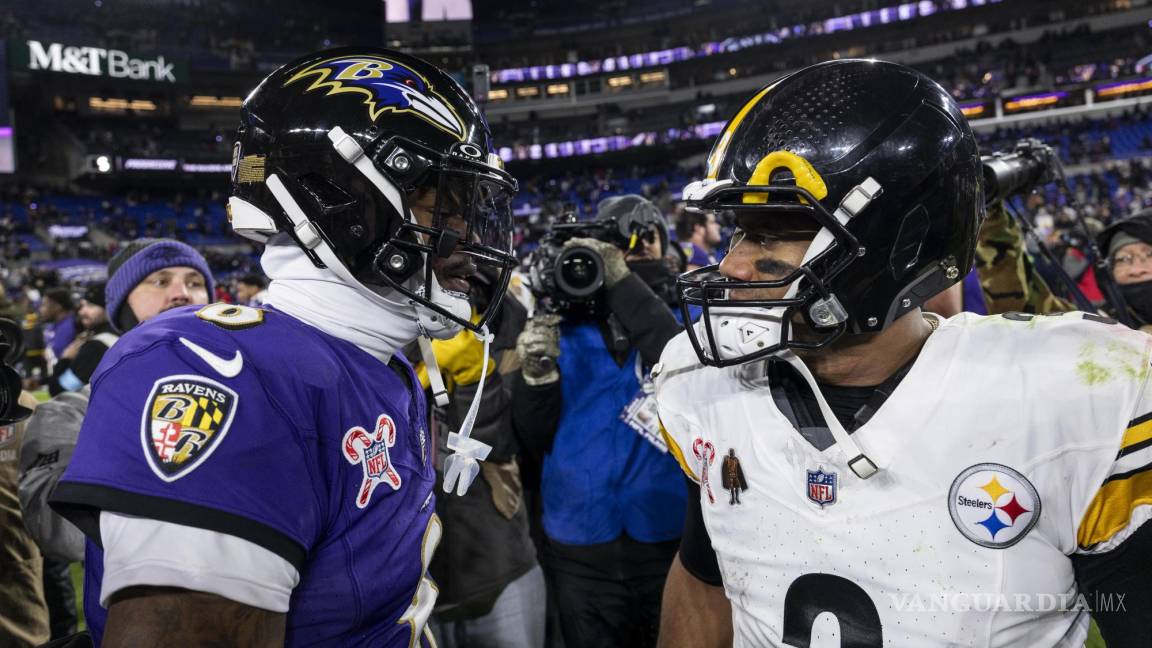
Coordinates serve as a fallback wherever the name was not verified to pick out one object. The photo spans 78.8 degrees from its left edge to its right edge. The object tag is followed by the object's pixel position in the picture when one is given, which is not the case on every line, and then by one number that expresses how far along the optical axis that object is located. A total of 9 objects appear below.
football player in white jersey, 1.18
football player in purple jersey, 0.93
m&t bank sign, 28.55
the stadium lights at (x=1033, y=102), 26.47
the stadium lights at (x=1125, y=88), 25.44
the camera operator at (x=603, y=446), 2.57
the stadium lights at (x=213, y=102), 34.31
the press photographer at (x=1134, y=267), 2.95
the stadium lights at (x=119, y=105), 32.08
